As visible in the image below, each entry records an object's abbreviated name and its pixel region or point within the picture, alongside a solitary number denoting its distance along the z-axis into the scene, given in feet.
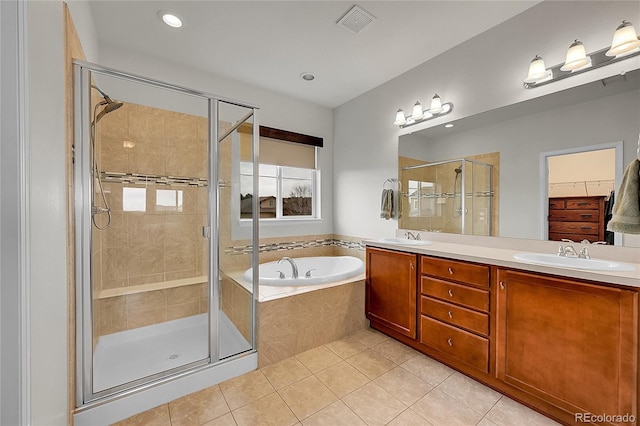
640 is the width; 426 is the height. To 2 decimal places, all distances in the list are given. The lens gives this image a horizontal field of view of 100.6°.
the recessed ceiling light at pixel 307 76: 9.45
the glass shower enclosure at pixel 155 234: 4.97
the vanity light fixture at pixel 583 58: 5.02
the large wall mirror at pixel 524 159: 5.49
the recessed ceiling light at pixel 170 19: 6.62
